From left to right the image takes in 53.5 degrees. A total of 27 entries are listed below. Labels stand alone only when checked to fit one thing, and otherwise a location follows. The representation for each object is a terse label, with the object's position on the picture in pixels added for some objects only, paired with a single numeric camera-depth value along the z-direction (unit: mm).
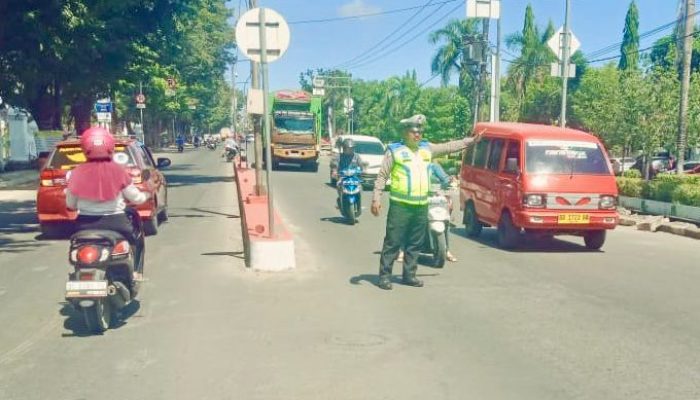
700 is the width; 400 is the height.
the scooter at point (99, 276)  5984
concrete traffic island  9133
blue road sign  28516
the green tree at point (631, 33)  68500
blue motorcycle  14617
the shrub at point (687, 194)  15164
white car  24188
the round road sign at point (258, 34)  9109
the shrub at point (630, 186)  17766
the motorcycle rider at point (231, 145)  44456
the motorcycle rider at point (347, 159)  15117
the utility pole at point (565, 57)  21359
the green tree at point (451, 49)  50469
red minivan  11086
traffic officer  8109
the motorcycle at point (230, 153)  44284
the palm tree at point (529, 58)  54925
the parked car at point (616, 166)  20469
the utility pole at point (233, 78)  61125
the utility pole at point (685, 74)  17281
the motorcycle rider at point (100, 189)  6309
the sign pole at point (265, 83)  9102
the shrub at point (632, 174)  22094
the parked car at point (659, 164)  29800
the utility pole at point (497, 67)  27000
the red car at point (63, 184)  12062
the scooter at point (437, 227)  9430
